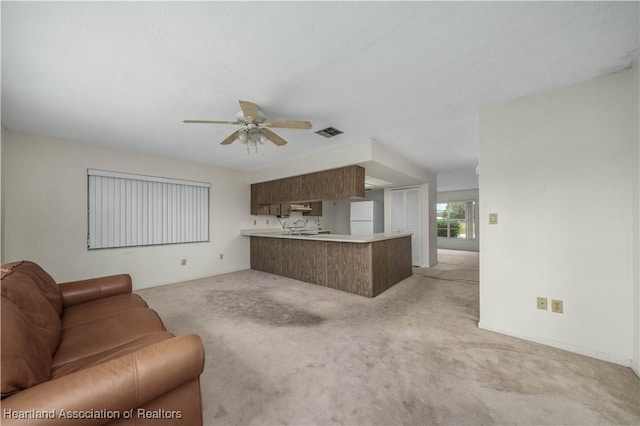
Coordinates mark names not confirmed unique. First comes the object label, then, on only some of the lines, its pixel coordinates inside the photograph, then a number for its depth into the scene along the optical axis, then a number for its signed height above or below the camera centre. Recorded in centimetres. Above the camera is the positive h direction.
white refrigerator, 656 -13
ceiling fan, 202 +84
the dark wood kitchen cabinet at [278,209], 555 +10
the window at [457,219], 895 -28
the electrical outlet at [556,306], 209 -85
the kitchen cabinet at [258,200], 539 +32
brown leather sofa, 81 -67
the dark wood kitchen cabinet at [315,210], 707 +9
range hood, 600 +15
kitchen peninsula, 363 -85
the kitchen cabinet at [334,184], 370 +49
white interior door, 571 -6
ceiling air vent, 304 +109
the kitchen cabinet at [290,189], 456 +49
